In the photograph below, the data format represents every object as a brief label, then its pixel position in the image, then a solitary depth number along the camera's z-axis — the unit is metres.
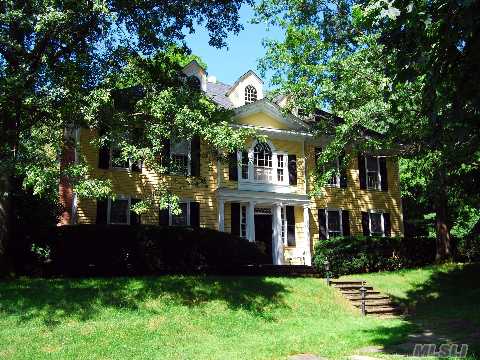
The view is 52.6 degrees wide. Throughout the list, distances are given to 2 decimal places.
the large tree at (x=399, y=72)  6.12
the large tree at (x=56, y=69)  12.33
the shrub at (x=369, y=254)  20.91
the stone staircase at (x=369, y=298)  15.73
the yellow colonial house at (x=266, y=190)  19.66
